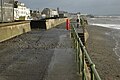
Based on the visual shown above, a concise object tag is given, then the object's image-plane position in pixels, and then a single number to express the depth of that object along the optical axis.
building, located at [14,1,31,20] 66.25
